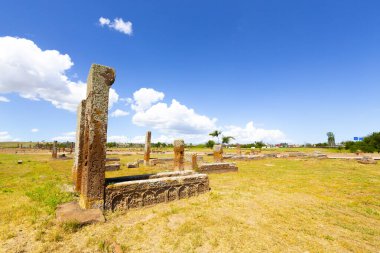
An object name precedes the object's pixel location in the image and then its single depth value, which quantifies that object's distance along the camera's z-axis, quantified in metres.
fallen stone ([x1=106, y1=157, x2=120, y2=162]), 19.72
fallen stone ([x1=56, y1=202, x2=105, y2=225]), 4.39
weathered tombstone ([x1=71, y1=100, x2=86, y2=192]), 7.12
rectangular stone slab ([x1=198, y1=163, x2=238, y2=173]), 12.33
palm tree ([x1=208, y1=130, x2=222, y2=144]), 53.38
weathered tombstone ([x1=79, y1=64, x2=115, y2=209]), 5.02
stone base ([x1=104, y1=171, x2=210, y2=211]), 5.34
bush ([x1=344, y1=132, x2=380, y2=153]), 38.56
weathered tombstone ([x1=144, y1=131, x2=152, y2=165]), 16.74
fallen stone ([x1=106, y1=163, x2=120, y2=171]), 13.42
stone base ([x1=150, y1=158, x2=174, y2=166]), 16.79
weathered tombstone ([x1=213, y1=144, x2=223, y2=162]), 15.66
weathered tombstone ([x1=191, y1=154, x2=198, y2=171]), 13.46
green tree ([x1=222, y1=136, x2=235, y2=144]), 52.13
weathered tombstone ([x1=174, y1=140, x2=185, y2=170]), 12.52
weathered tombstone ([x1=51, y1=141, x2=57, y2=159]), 21.73
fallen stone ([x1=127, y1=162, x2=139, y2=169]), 15.33
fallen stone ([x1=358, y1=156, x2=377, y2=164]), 19.08
